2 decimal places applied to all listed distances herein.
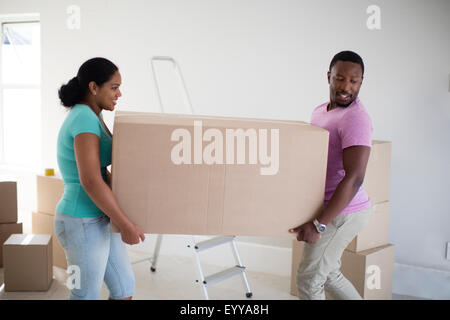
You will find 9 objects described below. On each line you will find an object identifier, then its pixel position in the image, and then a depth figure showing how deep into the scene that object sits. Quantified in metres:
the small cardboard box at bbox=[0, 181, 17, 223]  2.90
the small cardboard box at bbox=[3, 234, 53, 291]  2.59
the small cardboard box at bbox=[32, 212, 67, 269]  2.96
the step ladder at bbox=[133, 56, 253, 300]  2.25
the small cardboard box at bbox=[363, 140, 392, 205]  2.31
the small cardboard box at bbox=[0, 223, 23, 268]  2.93
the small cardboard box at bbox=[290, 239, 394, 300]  2.36
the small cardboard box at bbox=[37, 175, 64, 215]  2.91
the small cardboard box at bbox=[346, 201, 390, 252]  2.39
